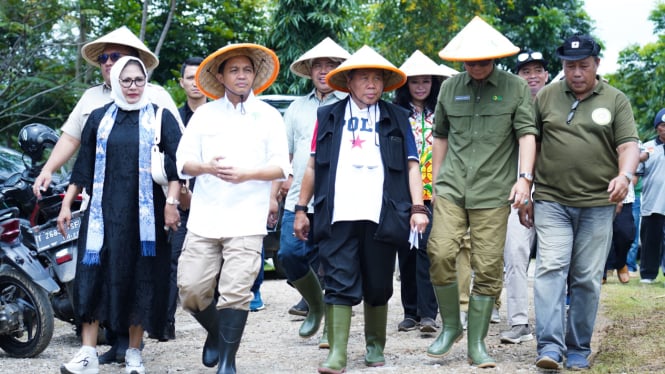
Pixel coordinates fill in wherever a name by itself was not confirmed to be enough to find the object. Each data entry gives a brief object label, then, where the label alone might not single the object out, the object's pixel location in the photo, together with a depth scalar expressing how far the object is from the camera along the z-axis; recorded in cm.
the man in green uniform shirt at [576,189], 661
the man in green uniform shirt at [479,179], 673
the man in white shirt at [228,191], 634
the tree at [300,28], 2506
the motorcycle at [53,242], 790
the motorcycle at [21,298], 745
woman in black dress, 662
